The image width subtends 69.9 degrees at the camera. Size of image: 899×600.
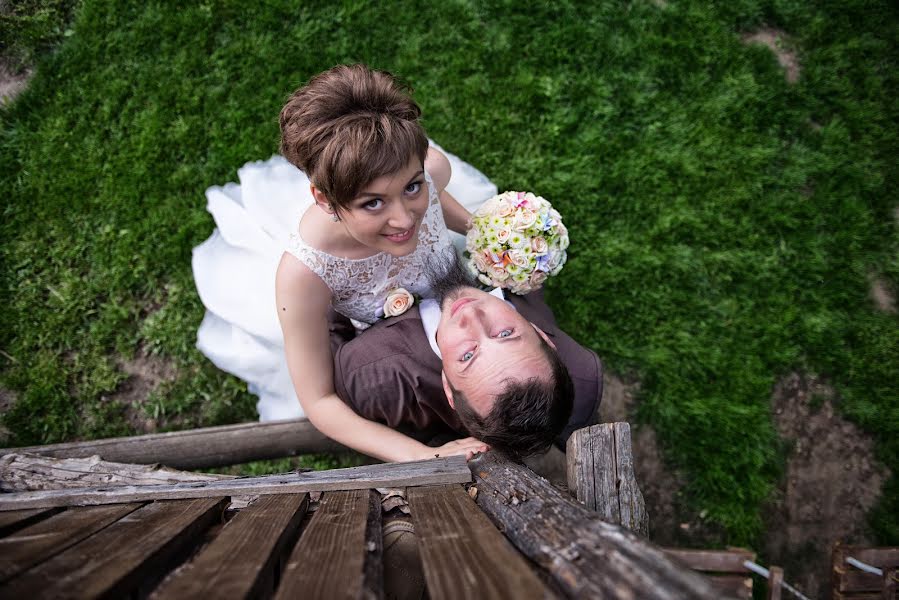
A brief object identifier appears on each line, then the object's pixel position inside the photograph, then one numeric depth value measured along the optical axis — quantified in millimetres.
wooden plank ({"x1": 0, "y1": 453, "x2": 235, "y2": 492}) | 974
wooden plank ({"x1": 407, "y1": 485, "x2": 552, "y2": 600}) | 521
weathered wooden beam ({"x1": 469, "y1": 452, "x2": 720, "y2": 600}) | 485
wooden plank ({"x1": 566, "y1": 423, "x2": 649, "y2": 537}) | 805
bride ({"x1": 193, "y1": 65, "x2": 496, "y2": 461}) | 836
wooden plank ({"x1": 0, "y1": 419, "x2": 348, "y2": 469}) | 1098
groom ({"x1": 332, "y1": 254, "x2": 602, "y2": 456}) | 873
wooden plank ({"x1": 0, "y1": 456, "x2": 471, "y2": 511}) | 778
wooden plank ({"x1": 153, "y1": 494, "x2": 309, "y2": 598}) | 531
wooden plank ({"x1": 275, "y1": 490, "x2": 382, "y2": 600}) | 535
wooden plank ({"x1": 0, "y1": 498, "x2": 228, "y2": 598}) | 522
